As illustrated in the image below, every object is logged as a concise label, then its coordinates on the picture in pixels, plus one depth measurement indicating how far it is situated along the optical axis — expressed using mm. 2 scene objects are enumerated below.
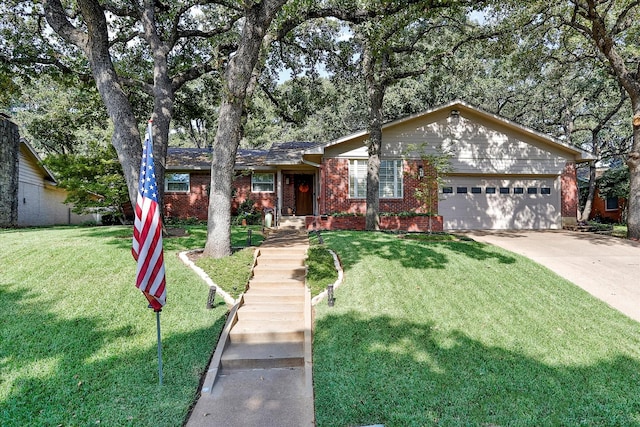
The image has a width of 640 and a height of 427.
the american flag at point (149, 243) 4023
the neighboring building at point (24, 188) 13656
